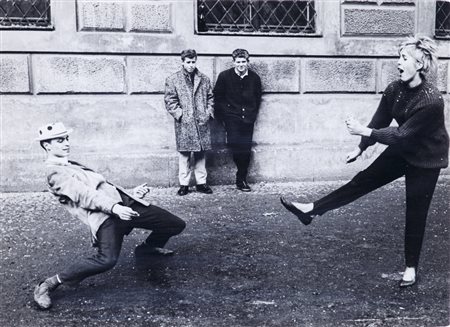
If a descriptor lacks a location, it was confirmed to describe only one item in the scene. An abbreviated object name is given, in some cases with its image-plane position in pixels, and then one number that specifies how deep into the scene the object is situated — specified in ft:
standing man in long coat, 27.14
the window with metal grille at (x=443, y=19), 31.09
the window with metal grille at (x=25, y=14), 27.09
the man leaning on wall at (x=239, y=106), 27.94
